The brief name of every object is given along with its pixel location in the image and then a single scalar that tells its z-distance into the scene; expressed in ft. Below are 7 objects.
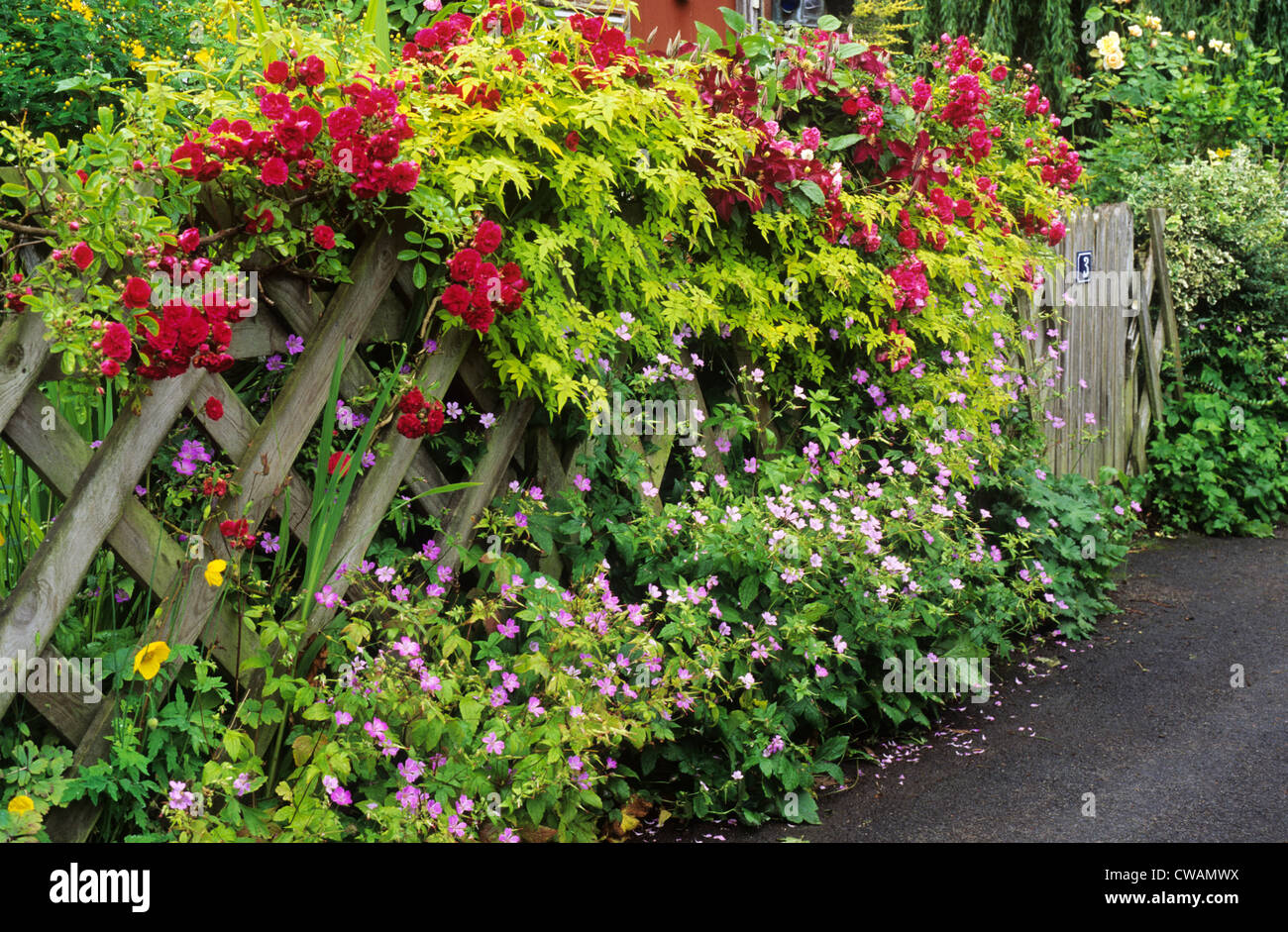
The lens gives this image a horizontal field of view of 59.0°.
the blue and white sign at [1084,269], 20.25
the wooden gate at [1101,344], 18.88
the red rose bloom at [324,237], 8.48
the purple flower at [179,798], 7.56
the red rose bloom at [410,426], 9.13
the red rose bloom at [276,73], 8.48
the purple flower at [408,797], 8.32
